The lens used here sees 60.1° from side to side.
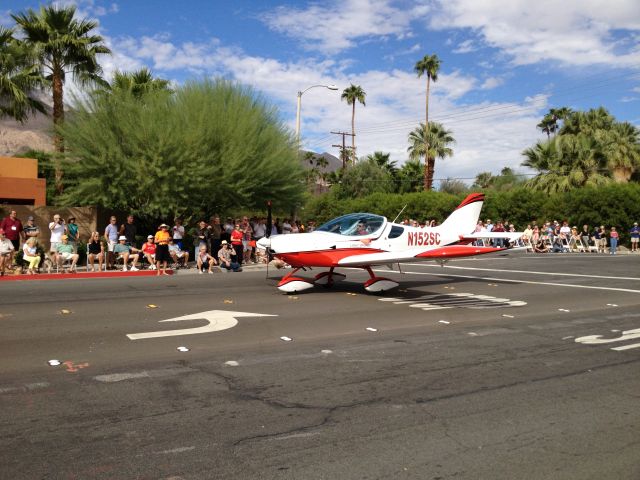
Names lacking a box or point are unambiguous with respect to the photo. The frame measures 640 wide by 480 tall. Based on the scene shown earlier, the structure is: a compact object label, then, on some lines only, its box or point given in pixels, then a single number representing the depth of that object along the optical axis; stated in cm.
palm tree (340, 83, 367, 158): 7262
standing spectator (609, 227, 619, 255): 3070
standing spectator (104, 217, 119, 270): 1888
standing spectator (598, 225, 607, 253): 3216
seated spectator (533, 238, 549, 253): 3203
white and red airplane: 1268
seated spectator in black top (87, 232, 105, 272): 1806
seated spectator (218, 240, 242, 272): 1920
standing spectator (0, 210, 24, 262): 1853
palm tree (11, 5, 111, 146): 2605
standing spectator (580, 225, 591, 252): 3278
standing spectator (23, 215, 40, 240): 1794
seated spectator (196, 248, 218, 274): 1873
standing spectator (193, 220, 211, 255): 1944
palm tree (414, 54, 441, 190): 5941
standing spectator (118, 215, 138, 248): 1994
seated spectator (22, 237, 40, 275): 1641
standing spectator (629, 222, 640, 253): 3178
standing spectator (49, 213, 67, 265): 1758
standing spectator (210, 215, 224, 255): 2119
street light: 3148
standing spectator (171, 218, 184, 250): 2055
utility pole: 7453
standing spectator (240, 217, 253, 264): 2172
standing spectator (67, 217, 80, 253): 1883
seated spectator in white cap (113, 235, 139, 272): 1828
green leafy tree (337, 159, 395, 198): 5716
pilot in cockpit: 1330
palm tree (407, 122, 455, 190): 5588
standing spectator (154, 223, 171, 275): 1761
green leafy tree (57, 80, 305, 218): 2234
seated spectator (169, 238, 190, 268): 1975
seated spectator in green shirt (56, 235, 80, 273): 1727
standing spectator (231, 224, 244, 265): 1977
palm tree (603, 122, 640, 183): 4034
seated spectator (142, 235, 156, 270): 1895
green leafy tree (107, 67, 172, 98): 2973
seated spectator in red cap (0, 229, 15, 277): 1609
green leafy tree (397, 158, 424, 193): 5822
